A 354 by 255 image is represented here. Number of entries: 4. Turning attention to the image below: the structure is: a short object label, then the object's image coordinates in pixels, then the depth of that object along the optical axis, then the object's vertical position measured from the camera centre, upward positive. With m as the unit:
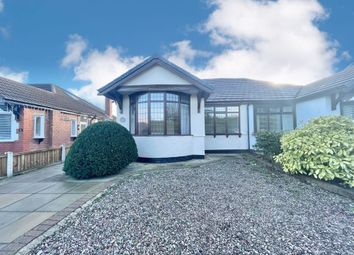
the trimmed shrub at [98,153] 7.33 -0.66
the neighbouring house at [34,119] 12.00 +1.13
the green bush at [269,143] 9.97 -0.49
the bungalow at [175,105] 10.12 +1.49
